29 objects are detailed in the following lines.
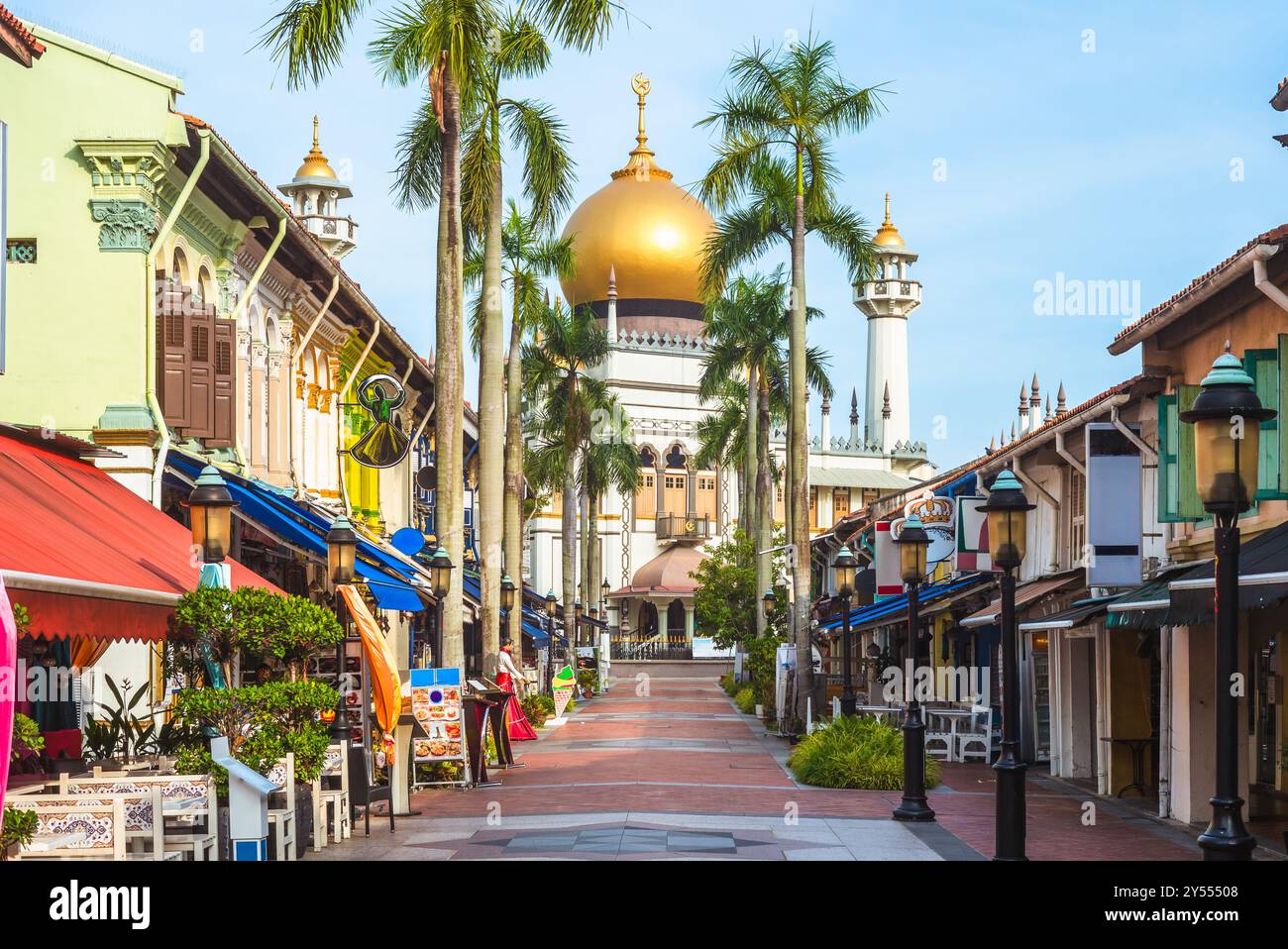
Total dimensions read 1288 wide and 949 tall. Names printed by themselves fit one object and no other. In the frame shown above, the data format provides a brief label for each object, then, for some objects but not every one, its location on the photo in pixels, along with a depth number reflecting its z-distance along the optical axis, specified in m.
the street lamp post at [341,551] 18.22
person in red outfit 29.84
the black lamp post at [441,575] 23.02
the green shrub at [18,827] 10.35
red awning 12.35
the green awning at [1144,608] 16.06
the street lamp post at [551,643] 49.28
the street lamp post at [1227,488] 9.65
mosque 84.12
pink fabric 8.23
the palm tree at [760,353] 45.84
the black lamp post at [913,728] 18.22
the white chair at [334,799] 15.23
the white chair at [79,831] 11.26
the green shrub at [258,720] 13.98
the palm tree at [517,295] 34.94
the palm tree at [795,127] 29.08
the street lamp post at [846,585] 25.94
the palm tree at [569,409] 47.97
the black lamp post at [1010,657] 13.80
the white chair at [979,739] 27.06
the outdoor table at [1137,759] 21.48
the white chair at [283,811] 13.62
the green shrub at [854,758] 21.75
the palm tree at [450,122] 23.20
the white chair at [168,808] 12.02
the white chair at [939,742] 27.39
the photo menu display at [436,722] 21.28
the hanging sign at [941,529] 28.77
